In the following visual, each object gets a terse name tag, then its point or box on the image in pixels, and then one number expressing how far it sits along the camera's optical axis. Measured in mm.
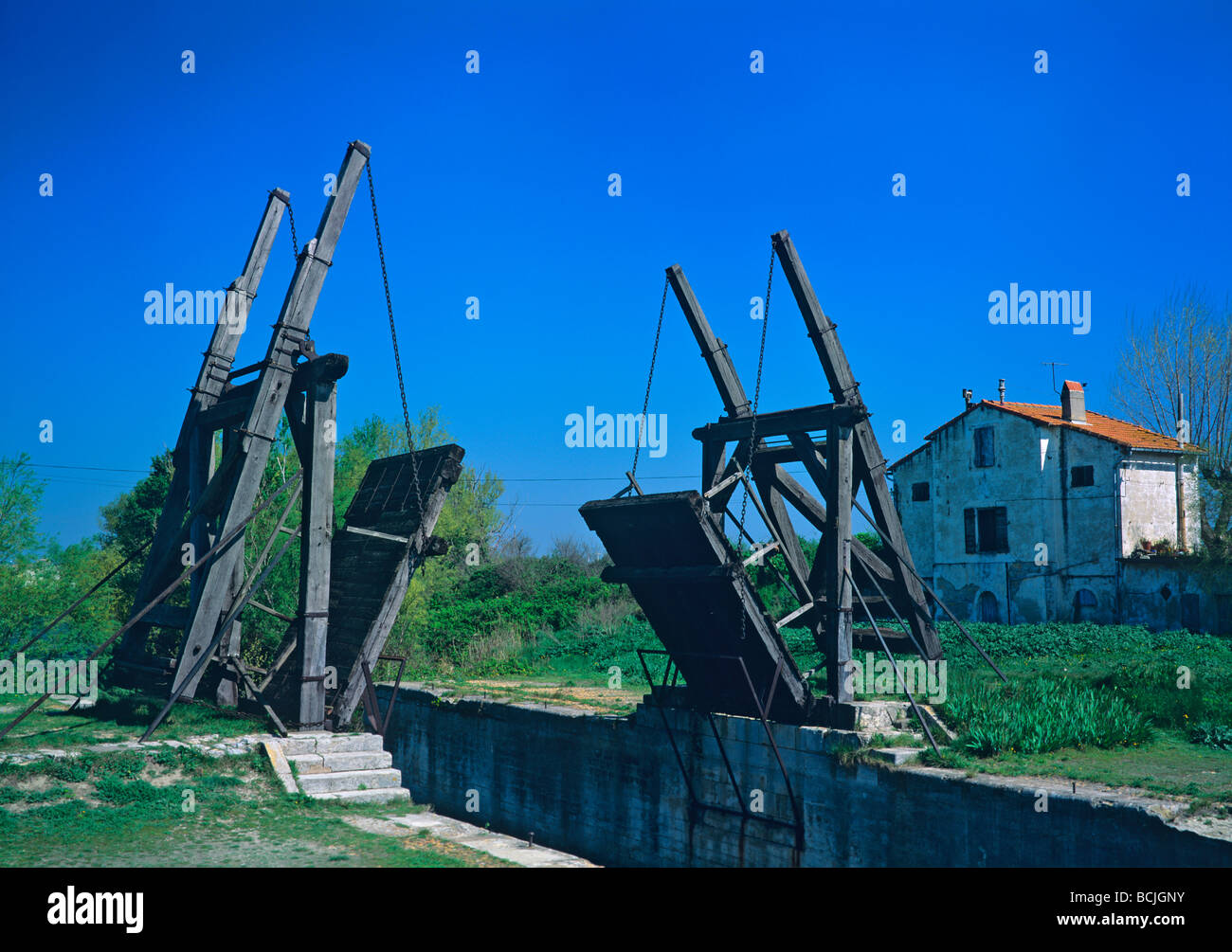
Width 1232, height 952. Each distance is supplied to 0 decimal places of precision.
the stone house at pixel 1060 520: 29016
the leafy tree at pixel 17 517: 19453
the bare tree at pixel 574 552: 51981
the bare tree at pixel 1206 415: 29495
